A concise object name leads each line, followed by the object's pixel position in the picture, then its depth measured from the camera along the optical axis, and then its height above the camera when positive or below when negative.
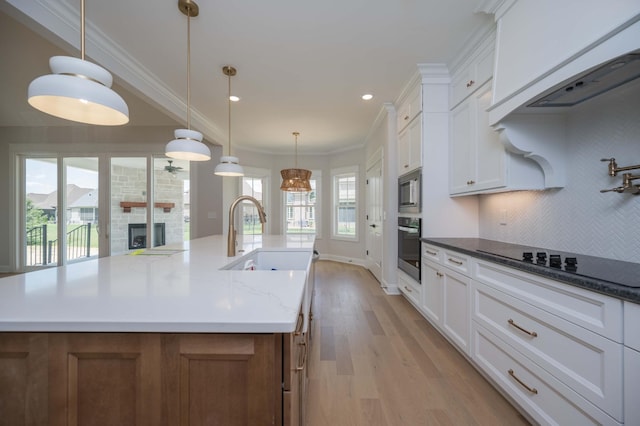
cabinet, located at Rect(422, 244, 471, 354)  1.91 -0.69
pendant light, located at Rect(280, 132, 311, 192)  3.96 +0.53
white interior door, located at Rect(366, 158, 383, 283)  4.18 -0.11
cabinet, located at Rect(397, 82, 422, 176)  2.78 +0.99
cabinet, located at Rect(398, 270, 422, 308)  2.75 -0.90
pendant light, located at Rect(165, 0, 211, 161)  1.66 +0.46
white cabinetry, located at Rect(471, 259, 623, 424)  0.97 -0.64
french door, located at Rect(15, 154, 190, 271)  4.40 +0.13
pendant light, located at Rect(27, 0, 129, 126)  0.82 +0.43
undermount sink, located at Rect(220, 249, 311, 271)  2.04 -0.37
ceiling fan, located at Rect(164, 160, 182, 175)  4.61 +0.83
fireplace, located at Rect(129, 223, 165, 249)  4.53 -0.38
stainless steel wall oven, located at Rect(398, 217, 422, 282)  2.76 -0.39
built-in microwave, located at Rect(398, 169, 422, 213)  2.74 +0.25
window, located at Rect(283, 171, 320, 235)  6.17 +0.07
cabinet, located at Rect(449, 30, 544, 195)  1.85 +0.59
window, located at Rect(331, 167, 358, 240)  5.69 +0.23
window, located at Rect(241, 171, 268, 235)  5.84 +0.44
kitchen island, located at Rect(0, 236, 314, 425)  0.65 -0.41
